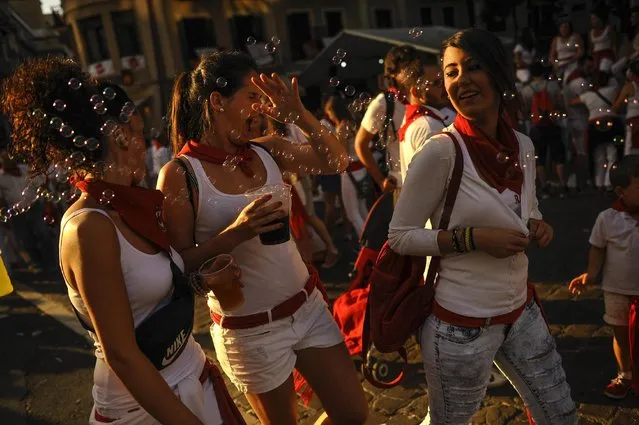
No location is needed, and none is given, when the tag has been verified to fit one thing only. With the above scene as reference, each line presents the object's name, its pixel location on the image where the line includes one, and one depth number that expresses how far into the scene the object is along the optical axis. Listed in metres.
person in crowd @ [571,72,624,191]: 6.66
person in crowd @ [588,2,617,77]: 8.91
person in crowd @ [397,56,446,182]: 3.61
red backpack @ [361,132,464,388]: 2.13
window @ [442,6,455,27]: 28.77
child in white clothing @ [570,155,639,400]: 3.21
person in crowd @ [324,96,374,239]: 6.73
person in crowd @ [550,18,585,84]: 7.40
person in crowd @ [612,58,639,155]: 5.38
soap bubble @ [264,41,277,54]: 2.83
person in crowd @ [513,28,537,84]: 9.93
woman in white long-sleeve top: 2.03
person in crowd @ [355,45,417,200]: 4.04
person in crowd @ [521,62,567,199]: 7.50
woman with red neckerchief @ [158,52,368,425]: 2.23
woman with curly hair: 1.62
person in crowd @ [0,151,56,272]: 8.35
